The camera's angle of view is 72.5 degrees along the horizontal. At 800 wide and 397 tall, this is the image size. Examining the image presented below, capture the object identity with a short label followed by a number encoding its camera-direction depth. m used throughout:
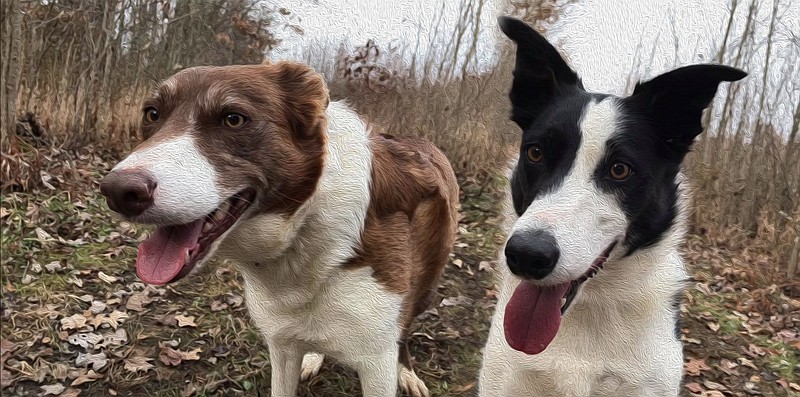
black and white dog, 0.41
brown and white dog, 0.44
